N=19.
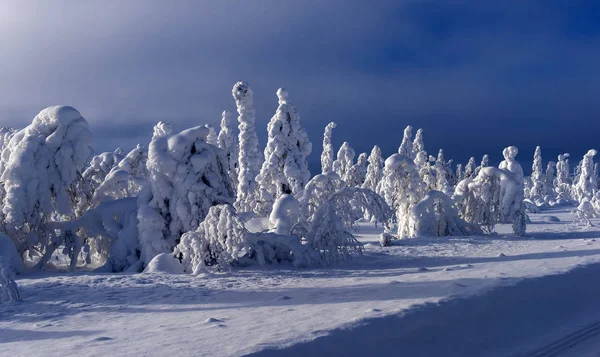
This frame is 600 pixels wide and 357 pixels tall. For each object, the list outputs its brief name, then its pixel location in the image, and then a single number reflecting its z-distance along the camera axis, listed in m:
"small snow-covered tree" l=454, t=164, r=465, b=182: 77.59
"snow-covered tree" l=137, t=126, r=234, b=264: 13.27
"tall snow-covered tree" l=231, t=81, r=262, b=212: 29.77
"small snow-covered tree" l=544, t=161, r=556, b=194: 84.79
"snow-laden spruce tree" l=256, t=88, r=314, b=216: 25.53
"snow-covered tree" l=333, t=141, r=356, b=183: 57.47
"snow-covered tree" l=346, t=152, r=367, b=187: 31.17
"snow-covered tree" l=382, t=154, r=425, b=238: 22.34
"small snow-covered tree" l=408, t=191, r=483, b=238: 20.06
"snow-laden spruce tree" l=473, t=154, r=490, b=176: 72.19
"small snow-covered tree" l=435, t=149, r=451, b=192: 44.35
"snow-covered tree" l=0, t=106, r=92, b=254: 13.84
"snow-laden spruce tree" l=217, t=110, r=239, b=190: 43.51
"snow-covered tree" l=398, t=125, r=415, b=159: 57.54
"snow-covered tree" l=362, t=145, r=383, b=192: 47.03
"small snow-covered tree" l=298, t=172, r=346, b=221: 16.11
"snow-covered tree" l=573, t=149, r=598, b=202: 53.38
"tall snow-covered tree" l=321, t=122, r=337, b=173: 54.92
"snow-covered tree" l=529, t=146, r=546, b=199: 70.69
